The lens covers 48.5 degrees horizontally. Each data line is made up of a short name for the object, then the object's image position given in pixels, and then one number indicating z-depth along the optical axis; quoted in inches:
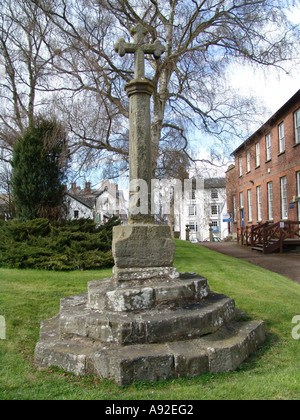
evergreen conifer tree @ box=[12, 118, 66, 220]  446.6
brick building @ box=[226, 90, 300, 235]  734.5
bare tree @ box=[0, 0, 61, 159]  518.6
